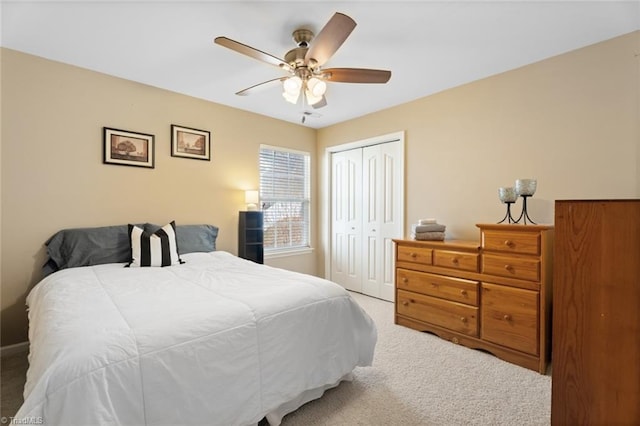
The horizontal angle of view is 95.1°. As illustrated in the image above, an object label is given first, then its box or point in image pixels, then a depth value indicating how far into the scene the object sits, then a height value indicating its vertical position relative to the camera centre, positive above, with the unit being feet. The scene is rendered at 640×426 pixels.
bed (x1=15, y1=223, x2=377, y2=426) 3.45 -2.00
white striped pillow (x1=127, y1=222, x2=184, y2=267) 8.47 -1.20
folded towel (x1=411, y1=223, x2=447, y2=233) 9.68 -0.65
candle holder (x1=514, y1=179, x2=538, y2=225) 7.86 +0.55
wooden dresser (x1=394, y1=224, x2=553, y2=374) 7.17 -2.32
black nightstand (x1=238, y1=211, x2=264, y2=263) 12.08 -1.17
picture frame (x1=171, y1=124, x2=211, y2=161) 10.83 +2.50
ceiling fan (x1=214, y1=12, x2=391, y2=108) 5.99 +3.21
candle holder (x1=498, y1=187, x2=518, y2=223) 8.27 +0.36
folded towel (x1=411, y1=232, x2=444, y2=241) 9.61 -0.91
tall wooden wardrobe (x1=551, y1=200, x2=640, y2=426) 3.32 -1.25
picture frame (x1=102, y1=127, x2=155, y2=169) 9.41 +2.01
